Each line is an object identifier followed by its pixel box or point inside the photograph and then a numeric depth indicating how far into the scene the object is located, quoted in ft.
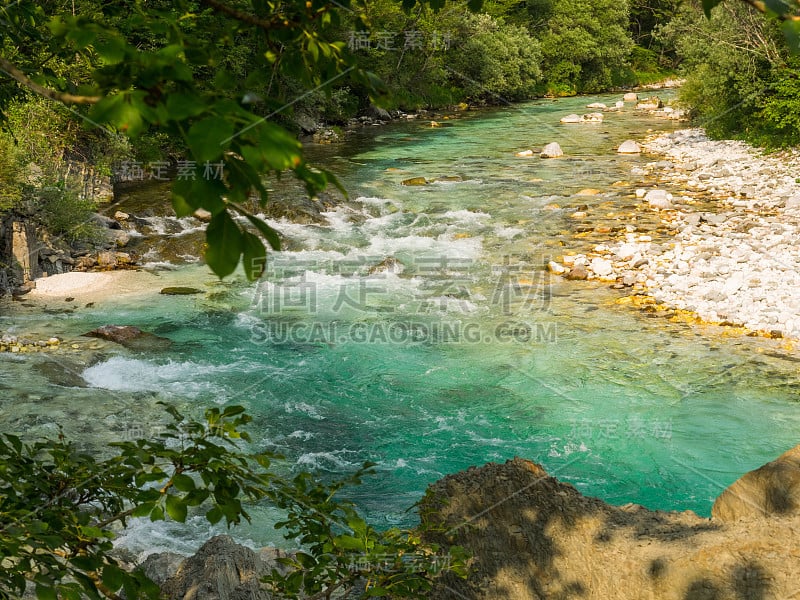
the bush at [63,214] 42.96
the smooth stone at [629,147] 75.20
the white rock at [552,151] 73.36
